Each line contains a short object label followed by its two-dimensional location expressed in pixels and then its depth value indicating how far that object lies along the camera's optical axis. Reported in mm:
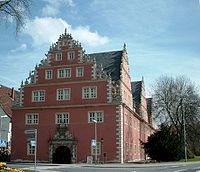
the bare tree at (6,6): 18844
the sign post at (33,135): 23769
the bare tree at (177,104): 56938
